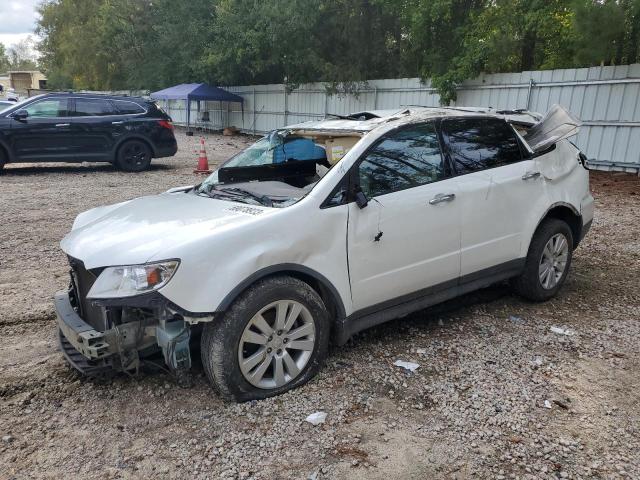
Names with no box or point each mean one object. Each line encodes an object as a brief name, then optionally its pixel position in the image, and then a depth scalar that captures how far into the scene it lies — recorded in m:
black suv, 11.03
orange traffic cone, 12.53
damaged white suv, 2.91
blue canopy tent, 24.55
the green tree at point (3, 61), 113.77
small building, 65.69
